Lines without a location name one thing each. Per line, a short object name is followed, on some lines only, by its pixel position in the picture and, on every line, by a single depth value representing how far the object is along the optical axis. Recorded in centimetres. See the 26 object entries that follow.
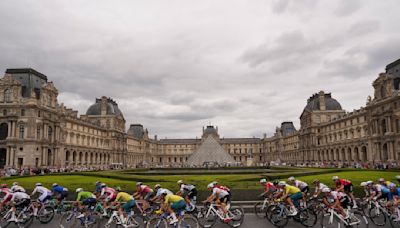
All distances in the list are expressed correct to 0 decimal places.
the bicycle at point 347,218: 1045
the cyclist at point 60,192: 1337
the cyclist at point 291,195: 1151
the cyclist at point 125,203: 1100
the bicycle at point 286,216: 1168
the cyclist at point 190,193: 1251
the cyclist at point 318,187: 1167
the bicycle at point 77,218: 1142
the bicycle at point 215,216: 1169
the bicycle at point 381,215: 1147
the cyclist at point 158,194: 1101
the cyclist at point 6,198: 1162
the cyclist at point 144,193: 1235
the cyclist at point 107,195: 1157
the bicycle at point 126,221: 1083
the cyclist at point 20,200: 1185
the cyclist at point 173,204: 1041
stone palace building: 5128
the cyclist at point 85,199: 1168
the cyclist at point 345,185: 1202
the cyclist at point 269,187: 1305
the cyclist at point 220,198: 1166
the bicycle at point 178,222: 1049
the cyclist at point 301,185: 1288
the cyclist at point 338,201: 1053
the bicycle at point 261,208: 1321
